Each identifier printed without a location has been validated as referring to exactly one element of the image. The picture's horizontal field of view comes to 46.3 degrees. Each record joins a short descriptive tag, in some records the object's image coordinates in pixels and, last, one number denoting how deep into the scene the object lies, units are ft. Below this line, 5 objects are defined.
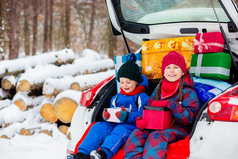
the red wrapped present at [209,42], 8.46
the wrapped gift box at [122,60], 10.31
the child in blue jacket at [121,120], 7.41
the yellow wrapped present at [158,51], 9.75
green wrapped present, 8.16
